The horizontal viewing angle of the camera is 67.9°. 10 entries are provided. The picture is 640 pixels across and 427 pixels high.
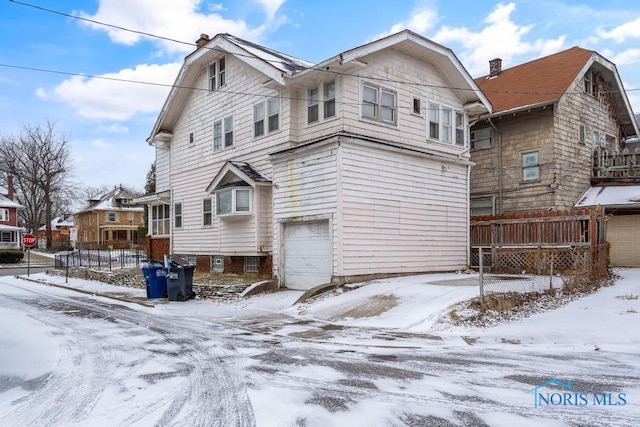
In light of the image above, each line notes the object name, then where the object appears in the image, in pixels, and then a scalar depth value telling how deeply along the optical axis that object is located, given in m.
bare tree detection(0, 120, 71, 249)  55.97
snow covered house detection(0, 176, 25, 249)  49.06
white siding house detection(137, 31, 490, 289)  13.96
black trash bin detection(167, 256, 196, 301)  14.63
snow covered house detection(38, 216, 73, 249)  88.75
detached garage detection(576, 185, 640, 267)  19.88
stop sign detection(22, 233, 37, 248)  24.11
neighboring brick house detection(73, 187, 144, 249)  65.44
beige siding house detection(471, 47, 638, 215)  20.33
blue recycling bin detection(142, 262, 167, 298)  15.13
